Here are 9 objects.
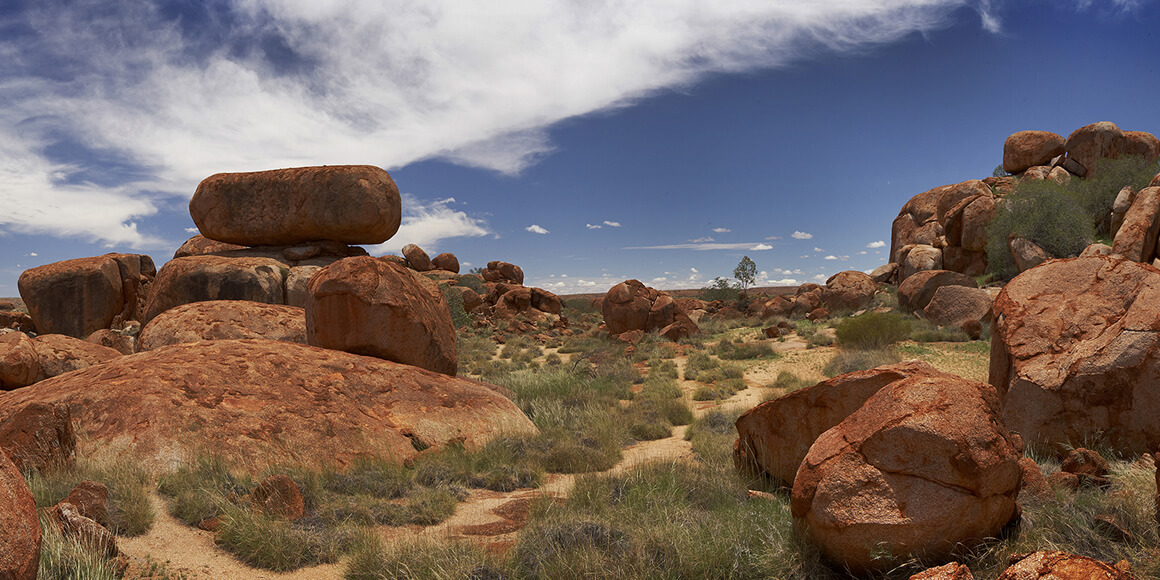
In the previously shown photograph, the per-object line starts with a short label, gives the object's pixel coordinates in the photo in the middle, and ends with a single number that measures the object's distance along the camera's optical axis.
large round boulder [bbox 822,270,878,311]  27.68
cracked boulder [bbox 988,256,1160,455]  5.11
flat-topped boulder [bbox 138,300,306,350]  10.80
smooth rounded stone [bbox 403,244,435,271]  43.19
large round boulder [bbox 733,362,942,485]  5.02
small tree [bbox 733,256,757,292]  52.41
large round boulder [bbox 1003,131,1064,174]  37.16
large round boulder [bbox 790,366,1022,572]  3.59
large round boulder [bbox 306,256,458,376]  8.46
